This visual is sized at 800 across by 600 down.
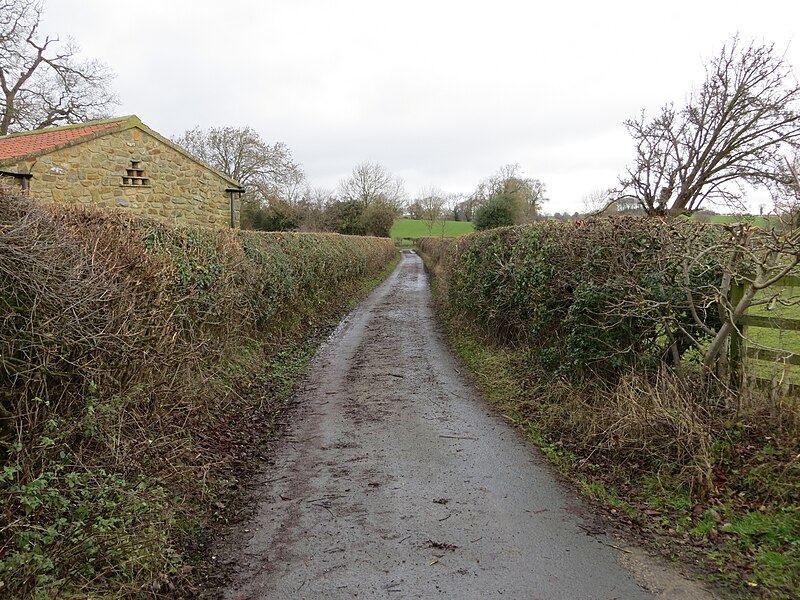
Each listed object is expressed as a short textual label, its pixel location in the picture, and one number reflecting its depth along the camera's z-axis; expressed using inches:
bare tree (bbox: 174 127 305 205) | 1512.1
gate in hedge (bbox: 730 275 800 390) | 170.9
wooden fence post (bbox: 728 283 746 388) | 184.9
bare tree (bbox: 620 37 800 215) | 755.4
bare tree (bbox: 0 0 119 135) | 1019.9
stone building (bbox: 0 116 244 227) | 449.1
